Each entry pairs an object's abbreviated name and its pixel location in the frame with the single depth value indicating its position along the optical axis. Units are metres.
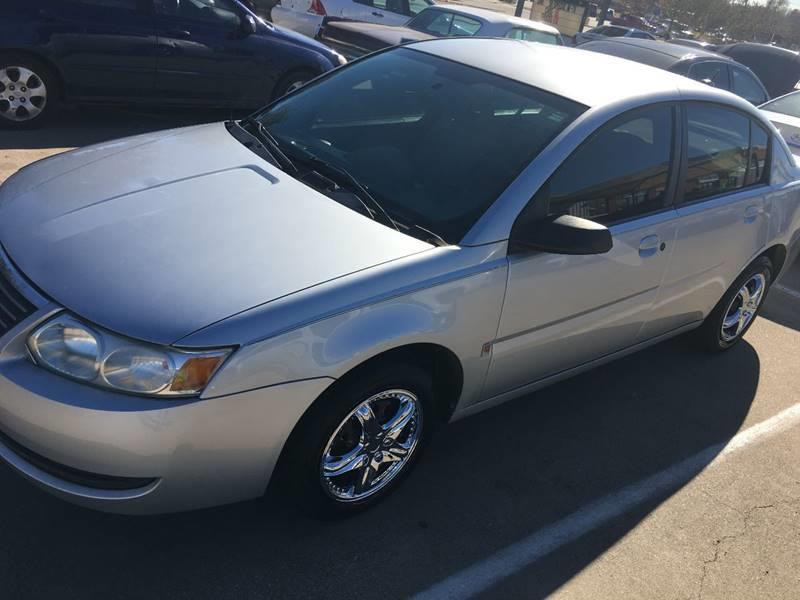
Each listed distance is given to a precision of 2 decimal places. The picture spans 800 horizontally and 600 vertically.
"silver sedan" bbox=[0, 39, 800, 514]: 2.38
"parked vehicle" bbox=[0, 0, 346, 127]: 6.48
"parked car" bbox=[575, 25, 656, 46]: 23.34
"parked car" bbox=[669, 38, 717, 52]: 20.13
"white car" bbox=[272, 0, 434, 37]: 11.32
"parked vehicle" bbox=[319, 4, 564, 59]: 9.21
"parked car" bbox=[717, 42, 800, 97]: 13.48
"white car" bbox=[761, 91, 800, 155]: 7.77
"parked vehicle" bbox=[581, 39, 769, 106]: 9.01
